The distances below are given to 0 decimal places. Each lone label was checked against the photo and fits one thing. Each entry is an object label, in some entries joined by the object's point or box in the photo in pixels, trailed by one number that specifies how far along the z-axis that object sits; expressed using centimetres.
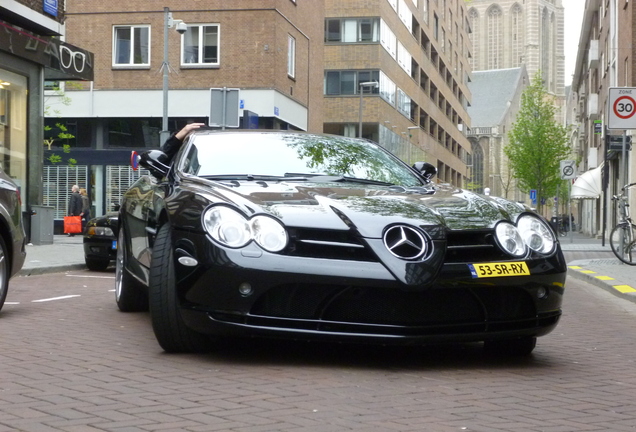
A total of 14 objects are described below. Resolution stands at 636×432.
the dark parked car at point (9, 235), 754
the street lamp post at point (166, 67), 2310
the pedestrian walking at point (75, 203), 2950
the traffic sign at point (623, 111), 1527
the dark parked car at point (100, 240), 1385
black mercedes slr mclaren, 482
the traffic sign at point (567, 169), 3100
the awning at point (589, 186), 4178
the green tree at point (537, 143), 5512
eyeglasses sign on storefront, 1897
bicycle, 1616
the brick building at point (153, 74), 3253
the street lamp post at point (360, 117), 4319
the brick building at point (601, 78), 3198
